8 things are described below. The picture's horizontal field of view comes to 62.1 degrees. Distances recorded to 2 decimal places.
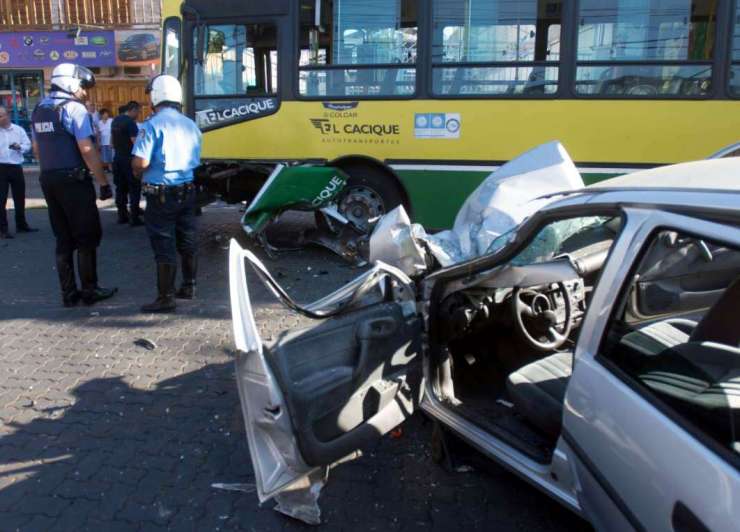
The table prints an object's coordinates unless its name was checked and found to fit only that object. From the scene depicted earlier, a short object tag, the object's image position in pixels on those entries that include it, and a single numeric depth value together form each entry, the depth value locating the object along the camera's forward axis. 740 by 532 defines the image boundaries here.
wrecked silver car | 1.80
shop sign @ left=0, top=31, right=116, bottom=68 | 18.94
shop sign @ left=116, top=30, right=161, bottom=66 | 18.78
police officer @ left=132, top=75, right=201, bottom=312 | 5.09
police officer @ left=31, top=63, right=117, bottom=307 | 5.19
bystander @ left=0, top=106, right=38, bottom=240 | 8.70
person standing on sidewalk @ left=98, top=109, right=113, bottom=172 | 13.40
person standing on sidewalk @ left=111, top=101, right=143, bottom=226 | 8.95
